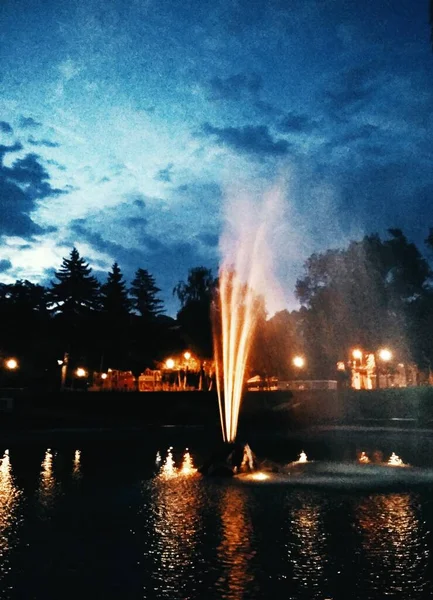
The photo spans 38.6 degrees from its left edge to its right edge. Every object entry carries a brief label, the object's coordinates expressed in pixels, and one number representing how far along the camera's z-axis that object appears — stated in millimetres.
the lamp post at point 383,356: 54188
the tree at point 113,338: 62125
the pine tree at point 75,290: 71188
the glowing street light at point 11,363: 54781
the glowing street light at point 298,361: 58031
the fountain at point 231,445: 19378
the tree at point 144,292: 99938
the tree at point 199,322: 59094
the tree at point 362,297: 56812
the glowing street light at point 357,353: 58781
